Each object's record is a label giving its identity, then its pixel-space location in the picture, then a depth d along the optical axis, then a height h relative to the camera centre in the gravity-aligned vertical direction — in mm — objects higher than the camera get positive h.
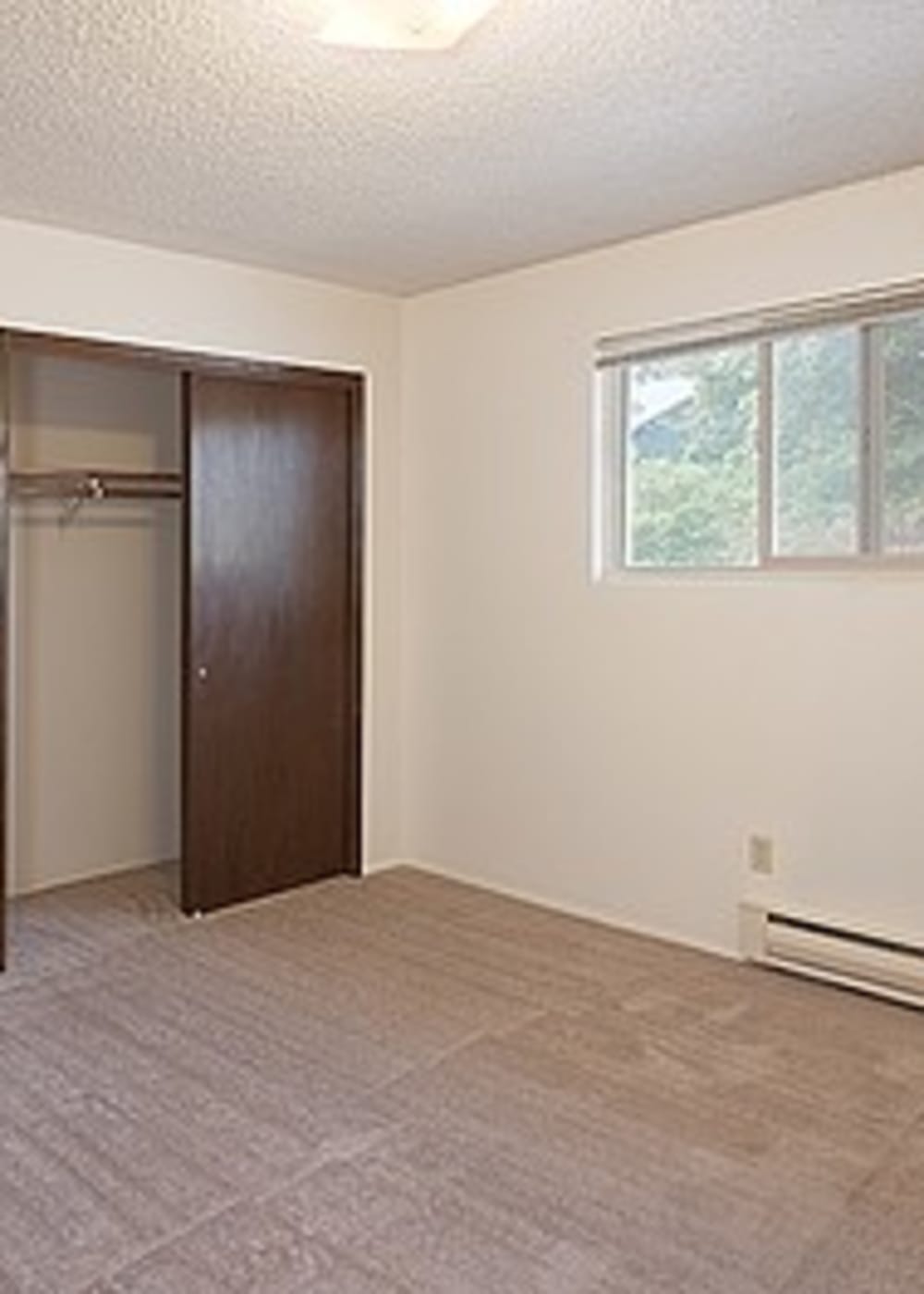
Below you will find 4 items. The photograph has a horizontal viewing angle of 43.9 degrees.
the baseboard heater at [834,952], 3206 -944
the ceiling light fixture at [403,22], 2080 +1128
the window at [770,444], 3307 +588
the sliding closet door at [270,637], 4137 -36
